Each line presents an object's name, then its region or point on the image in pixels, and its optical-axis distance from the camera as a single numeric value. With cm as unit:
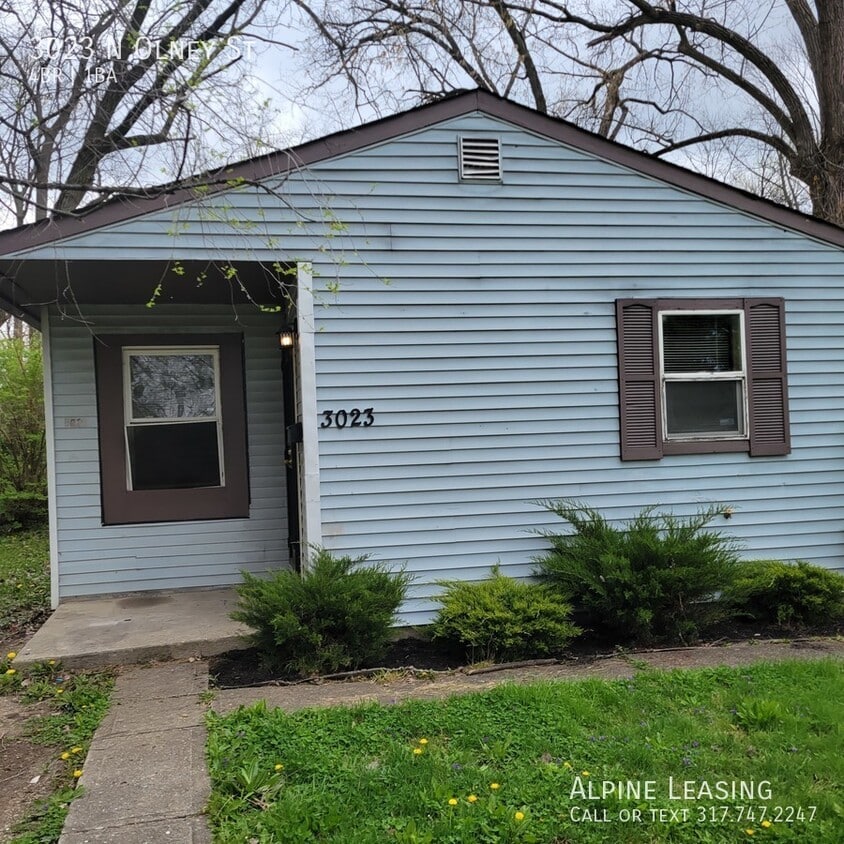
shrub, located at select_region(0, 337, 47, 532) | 1137
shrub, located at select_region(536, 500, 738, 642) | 488
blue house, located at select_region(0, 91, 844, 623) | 535
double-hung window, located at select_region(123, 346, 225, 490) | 659
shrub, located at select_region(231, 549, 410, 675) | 442
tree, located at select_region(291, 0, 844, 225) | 1180
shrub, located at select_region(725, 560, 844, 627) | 522
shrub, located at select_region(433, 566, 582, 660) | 468
